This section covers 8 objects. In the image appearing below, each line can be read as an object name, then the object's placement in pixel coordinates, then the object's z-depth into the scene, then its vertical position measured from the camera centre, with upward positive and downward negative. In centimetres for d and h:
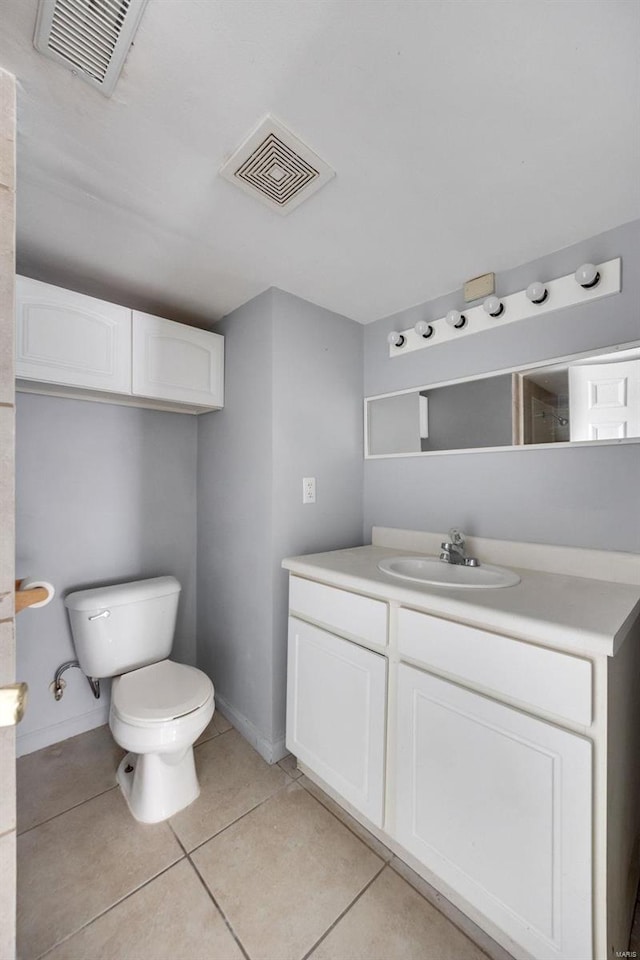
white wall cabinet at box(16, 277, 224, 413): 145 +57
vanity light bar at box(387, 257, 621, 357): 131 +69
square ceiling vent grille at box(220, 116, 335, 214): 97 +88
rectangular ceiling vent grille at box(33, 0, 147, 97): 71 +88
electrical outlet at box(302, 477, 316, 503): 180 -2
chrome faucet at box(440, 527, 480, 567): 151 -26
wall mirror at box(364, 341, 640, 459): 129 +31
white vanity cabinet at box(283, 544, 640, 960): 82 -67
